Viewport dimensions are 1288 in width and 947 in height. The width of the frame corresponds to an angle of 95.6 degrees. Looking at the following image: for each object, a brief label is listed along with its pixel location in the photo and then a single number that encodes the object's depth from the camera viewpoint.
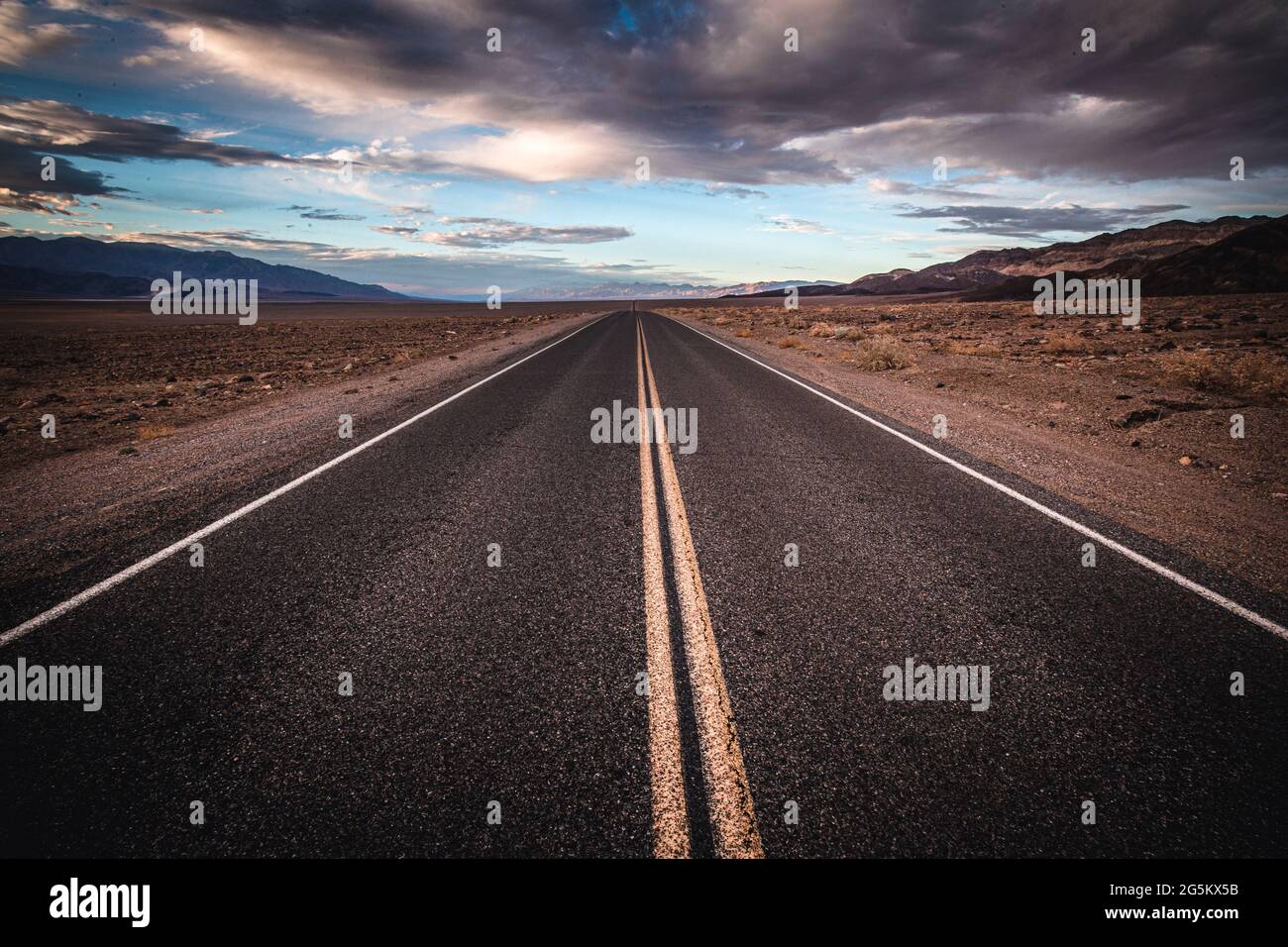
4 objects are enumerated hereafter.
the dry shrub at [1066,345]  19.80
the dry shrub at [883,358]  17.36
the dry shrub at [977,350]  20.22
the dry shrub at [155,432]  9.52
